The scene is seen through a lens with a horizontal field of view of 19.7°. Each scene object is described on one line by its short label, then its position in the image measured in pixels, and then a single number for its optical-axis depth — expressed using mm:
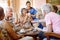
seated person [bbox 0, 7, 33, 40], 2412
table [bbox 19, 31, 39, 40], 2936
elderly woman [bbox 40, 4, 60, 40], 3010
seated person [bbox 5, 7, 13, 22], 3929
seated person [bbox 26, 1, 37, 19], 5035
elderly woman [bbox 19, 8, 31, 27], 3623
